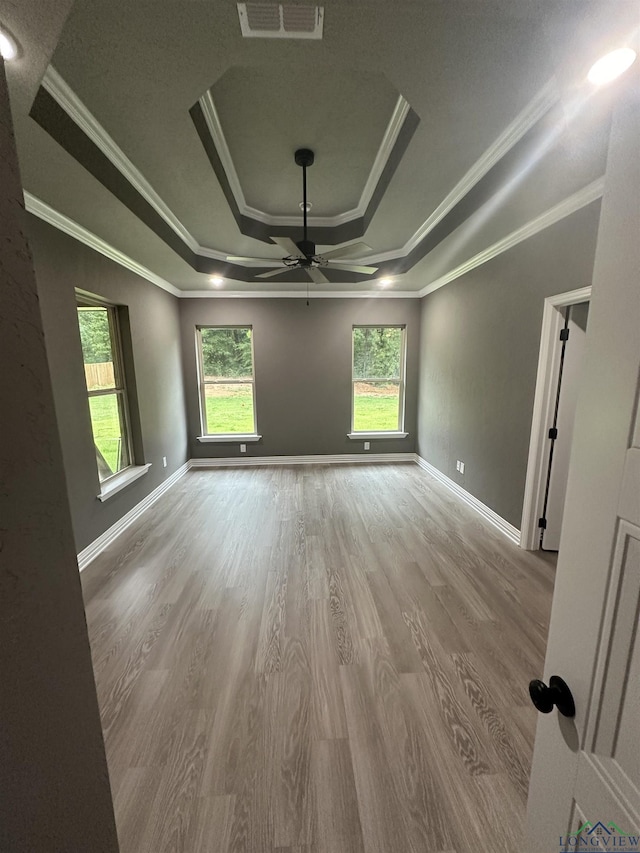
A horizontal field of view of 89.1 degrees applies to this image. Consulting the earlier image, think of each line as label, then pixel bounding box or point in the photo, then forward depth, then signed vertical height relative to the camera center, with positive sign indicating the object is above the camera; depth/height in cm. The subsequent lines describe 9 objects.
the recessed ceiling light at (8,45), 110 +111
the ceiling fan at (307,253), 225 +94
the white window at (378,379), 508 -15
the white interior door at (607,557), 50 -33
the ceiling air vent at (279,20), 118 +130
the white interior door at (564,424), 241 -43
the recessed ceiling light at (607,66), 53 +92
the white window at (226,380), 493 -14
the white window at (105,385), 294 -13
